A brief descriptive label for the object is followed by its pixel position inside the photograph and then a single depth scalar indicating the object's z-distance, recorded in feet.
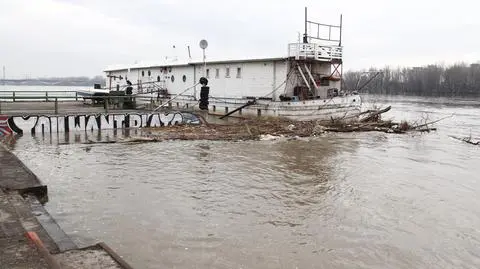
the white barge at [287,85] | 84.58
